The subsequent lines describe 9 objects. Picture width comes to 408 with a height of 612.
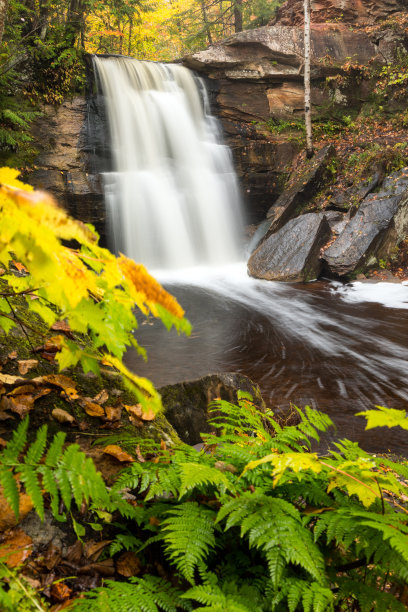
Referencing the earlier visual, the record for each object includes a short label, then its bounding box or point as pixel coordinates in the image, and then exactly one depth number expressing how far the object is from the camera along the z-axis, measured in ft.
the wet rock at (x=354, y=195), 37.96
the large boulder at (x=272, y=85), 47.67
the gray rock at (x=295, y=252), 34.27
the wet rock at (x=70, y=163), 35.96
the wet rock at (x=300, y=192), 40.70
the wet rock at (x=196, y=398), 10.09
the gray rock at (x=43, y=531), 4.43
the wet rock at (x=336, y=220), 37.14
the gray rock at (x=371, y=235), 33.73
